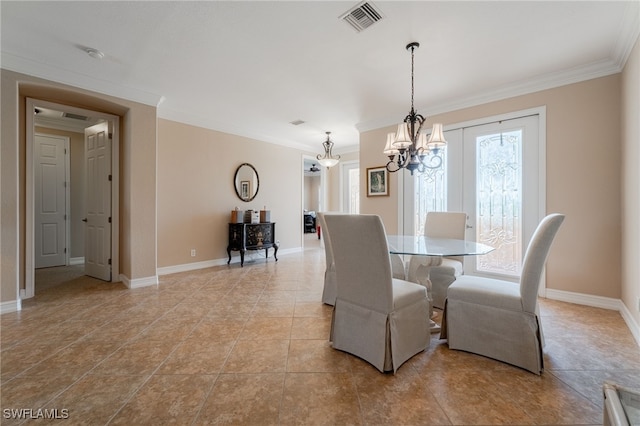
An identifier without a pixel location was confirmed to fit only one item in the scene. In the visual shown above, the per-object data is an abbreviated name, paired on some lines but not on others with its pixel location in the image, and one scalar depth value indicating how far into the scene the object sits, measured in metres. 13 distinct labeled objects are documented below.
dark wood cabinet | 4.86
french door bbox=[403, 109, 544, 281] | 3.27
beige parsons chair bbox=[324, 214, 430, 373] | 1.71
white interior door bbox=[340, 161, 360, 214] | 6.63
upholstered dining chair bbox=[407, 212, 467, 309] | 2.40
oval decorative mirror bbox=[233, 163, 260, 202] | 5.20
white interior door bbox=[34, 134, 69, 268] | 4.64
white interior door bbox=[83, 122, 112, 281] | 3.83
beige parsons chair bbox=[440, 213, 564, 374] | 1.71
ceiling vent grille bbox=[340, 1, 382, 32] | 2.03
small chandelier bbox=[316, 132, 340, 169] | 5.23
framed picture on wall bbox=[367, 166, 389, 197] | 4.65
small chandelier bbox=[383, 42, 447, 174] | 2.43
